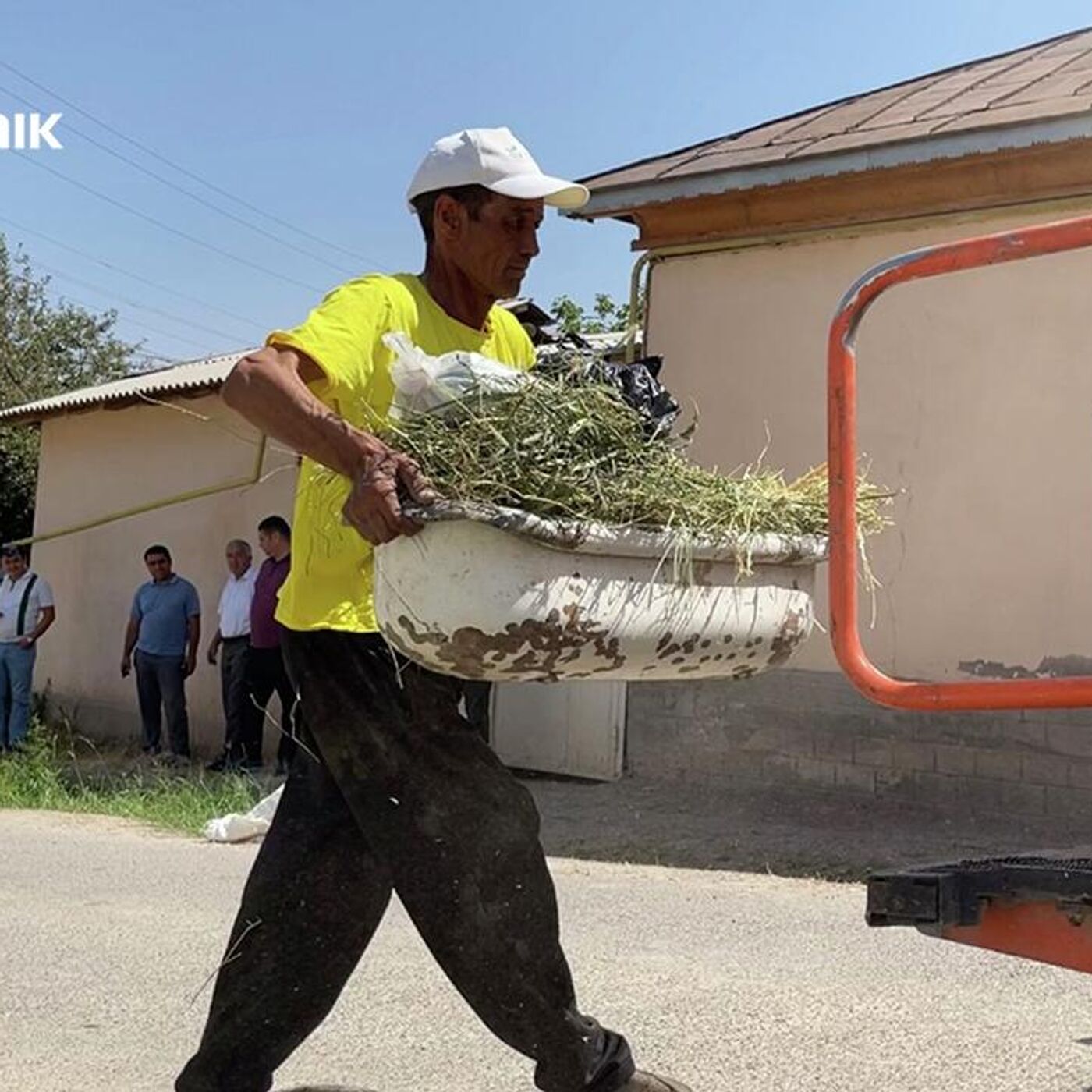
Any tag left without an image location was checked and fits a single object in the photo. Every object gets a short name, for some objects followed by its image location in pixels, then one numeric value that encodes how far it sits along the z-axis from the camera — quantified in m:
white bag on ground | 8.14
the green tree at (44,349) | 25.41
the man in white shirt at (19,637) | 13.02
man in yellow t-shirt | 2.79
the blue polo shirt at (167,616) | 12.45
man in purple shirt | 11.11
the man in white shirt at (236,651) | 11.68
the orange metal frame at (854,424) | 2.14
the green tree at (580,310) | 30.06
